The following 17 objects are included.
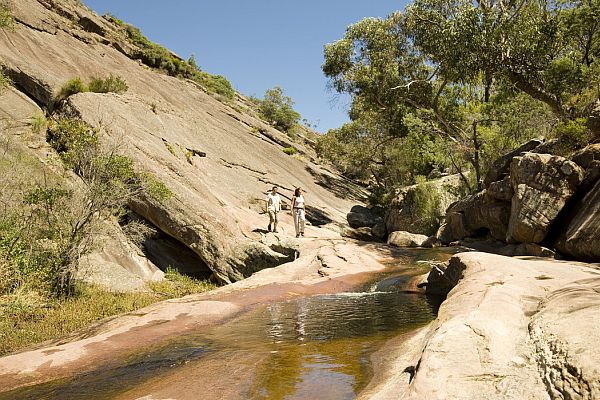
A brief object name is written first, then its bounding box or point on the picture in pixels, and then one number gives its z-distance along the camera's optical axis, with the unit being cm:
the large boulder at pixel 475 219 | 1808
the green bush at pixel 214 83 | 4929
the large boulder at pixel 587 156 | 1327
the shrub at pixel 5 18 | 1767
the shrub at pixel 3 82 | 1619
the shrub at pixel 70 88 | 2016
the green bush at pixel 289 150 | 3684
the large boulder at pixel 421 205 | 2616
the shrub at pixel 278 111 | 5891
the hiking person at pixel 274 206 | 1909
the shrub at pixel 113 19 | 4225
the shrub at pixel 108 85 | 2180
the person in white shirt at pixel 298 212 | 1938
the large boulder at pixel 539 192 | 1349
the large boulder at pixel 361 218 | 2986
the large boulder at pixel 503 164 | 1894
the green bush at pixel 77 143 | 1312
